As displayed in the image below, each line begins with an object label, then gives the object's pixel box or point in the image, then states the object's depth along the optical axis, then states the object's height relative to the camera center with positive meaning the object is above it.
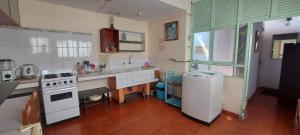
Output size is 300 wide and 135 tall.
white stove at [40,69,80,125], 2.17 -0.65
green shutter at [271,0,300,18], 1.84 +0.72
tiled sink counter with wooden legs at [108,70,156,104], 3.06 -0.59
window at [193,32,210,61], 2.95 +0.28
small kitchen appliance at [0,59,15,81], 2.08 -0.19
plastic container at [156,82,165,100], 3.47 -0.85
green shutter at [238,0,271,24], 2.07 +0.79
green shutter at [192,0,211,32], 2.78 +0.94
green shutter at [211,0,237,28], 2.41 +0.87
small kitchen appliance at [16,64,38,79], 2.28 -0.22
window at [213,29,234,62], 2.58 +0.27
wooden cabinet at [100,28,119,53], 3.18 +0.46
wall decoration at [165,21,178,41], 3.26 +0.70
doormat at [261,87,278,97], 3.65 -0.96
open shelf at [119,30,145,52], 3.60 +0.50
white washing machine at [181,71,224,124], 2.18 -0.64
